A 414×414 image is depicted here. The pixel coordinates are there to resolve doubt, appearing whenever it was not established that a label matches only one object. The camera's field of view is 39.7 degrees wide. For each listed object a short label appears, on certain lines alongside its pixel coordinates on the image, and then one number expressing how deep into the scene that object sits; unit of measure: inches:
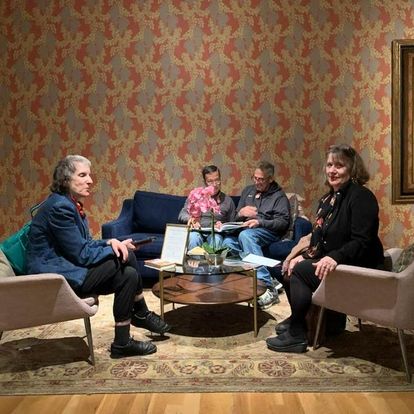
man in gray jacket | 197.9
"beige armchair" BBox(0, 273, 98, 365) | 119.9
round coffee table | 150.1
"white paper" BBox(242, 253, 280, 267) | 155.7
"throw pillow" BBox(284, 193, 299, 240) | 207.5
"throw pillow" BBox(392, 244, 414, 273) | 139.3
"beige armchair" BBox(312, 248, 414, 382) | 119.3
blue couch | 215.4
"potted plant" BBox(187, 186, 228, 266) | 160.9
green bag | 134.7
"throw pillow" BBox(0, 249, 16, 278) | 128.4
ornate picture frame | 228.5
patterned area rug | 120.3
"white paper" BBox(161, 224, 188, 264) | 155.7
